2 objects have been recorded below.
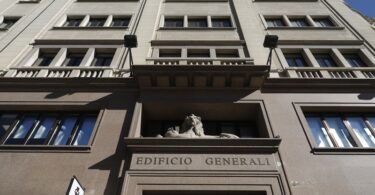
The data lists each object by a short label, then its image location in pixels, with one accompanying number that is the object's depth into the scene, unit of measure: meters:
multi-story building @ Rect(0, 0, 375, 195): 9.64
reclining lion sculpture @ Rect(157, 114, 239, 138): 11.05
